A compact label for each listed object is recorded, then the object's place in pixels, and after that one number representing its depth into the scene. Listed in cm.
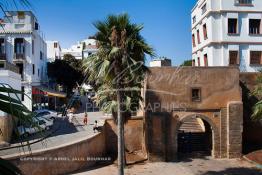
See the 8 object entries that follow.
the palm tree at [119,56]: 1268
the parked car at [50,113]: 2120
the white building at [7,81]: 1514
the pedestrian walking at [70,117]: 2194
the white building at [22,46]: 2490
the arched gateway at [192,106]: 1722
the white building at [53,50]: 4236
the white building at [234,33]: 2158
